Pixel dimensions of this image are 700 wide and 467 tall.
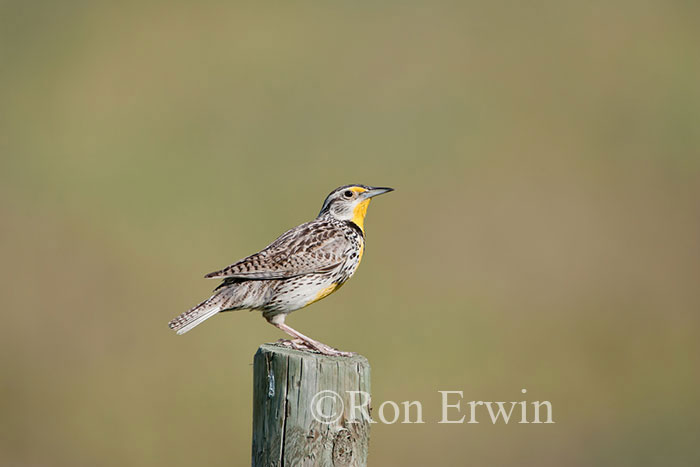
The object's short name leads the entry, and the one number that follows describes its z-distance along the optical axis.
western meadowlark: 9.02
